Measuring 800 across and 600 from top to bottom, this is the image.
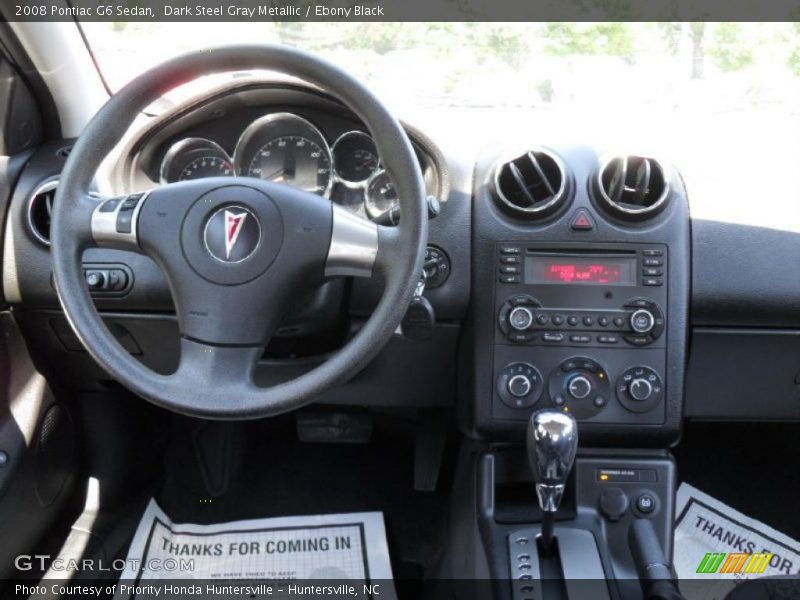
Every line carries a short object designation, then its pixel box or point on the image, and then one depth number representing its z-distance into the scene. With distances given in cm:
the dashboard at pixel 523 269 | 150
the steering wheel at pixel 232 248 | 108
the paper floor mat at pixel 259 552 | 181
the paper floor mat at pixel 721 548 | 181
